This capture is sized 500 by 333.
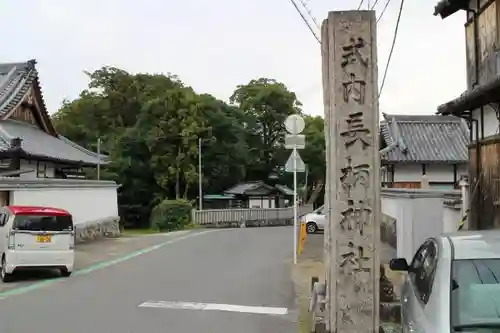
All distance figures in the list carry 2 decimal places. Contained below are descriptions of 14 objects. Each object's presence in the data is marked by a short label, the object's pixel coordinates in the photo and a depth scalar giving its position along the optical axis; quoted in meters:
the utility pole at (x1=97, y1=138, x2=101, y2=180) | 31.30
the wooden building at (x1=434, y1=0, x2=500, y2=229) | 11.80
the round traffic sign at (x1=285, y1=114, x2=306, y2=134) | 15.76
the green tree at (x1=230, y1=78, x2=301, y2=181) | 51.50
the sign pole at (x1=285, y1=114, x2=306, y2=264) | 15.62
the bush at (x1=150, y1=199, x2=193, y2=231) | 37.22
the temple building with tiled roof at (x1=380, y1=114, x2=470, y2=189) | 28.55
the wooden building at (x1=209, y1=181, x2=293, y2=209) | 48.44
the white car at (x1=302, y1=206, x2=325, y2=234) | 29.17
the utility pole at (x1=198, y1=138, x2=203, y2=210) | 41.18
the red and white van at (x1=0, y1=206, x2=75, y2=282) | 13.06
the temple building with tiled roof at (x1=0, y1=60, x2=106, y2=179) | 24.00
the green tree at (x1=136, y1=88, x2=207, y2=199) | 41.19
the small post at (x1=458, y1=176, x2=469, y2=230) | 12.88
